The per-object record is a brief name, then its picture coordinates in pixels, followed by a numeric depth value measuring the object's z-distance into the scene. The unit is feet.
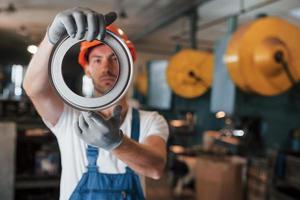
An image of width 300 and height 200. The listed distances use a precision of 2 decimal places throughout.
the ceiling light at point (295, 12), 12.08
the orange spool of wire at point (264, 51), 5.61
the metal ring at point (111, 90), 2.39
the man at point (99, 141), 2.62
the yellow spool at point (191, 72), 9.46
